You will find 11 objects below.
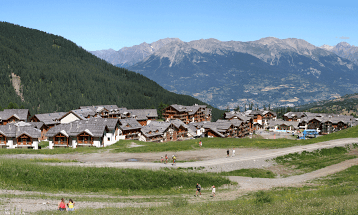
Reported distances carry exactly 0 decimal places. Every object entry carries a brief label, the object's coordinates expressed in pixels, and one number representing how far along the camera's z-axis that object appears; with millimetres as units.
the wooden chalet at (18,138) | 93938
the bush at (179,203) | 34506
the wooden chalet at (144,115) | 172225
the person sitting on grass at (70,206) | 31512
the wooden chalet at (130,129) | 114388
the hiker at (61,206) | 31367
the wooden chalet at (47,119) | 122775
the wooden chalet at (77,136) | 93062
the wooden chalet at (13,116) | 134625
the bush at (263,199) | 34816
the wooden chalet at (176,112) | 195375
